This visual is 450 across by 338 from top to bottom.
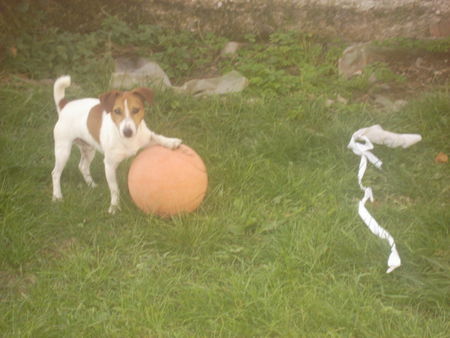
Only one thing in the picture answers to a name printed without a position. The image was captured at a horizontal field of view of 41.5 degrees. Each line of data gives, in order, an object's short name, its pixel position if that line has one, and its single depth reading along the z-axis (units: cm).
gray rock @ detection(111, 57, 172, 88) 613
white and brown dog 412
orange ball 405
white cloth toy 469
